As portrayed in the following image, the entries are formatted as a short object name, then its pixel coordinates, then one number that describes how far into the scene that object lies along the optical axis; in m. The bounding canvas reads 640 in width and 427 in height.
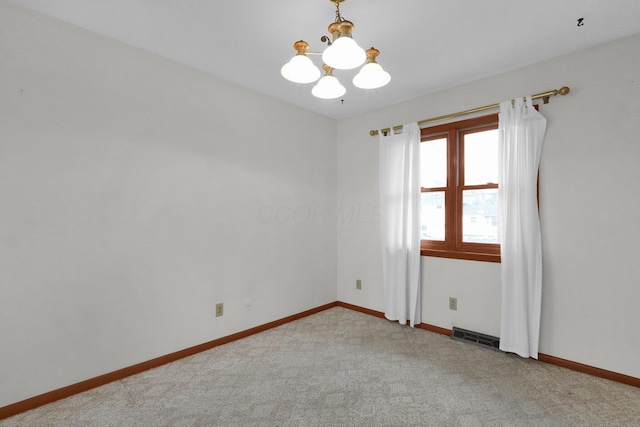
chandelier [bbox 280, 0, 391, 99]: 1.51
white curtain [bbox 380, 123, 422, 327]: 3.34
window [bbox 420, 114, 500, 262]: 3.02
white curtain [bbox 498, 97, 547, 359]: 2.58
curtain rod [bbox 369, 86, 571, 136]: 2.48
